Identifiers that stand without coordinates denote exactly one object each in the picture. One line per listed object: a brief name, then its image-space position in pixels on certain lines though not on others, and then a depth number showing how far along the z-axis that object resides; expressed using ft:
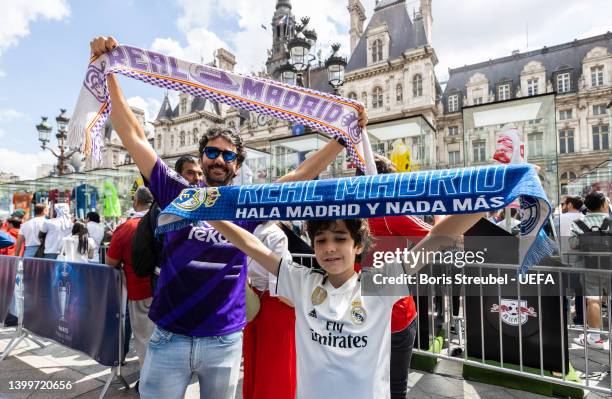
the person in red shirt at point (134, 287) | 10.66
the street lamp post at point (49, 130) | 46.09
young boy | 4.76
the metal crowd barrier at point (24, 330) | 10.65
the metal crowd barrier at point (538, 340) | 10.20
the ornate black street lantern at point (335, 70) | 30.40
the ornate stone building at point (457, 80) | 110.32
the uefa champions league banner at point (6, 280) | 14.88
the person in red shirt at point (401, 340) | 6.66
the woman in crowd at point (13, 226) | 24.09
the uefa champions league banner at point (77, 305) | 10.75
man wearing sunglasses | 5.44
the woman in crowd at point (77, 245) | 17.84
